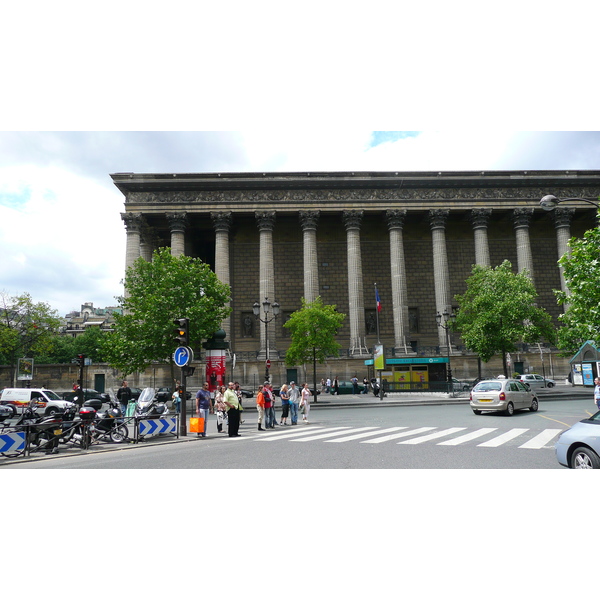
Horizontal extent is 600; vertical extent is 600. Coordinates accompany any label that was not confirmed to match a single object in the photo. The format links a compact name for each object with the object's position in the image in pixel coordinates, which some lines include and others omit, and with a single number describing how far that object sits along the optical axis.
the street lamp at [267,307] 31.77
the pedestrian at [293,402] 20.45
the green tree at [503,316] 33.78
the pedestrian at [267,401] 18.83
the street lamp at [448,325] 34.12
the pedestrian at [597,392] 18.69
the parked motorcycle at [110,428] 14.87
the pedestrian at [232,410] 15.74
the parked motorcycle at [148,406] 16.15
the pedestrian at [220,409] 18.00
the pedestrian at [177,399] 23.28
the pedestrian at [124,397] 21.36
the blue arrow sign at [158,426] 15.29
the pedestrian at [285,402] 20.34
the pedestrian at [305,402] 20.53
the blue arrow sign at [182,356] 15.67
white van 29.23
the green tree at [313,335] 35.19
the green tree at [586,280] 15.09
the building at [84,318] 131.62
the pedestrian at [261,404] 18.64
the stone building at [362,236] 45.34
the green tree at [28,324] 48.03
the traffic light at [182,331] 16.05
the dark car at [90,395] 33.59
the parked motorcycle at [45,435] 12.67
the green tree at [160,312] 29.69
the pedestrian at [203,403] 16.92
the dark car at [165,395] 31.38
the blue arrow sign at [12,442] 11.10
